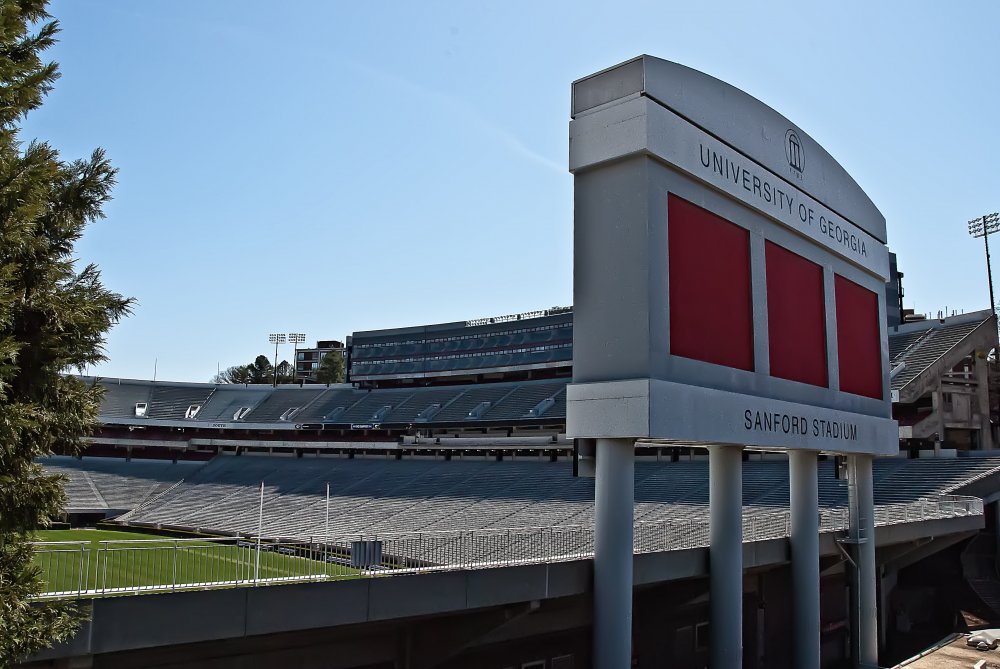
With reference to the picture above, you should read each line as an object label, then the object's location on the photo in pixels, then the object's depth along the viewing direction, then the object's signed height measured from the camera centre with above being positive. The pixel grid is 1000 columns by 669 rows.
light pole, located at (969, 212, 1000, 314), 48.50 +14.01
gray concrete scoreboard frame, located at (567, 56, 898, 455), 11.38 +2.83
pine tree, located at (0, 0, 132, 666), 5.71 +0.84
